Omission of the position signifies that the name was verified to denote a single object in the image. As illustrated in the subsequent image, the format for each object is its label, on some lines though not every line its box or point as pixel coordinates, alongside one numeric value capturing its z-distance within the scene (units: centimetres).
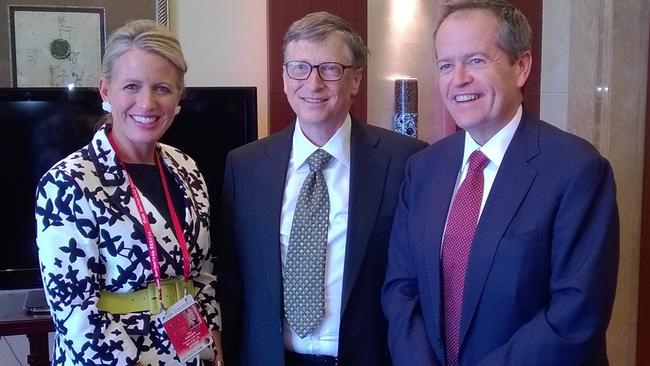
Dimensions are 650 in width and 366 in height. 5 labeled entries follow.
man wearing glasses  187
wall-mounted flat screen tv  257
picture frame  283
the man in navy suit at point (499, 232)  153
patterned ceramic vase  349
